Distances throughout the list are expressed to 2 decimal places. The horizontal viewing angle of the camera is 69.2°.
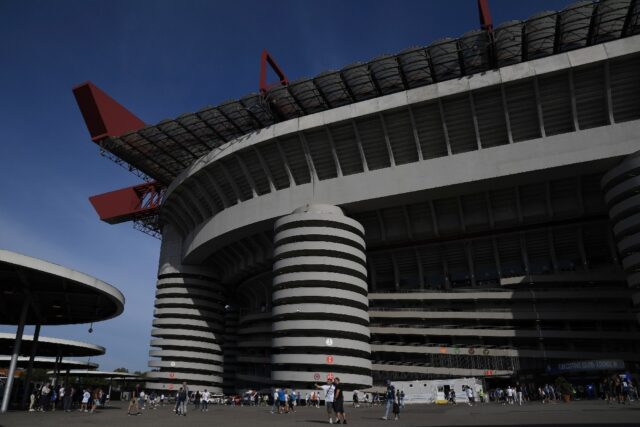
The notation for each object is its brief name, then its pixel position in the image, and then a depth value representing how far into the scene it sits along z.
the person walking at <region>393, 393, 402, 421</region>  20.63
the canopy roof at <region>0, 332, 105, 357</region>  42.11
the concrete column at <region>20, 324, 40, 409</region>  30.33
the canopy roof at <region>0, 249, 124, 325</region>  22.01
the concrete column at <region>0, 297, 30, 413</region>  23.78
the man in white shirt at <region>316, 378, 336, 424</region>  18.61
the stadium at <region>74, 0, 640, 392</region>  37.97
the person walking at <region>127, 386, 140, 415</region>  27.21
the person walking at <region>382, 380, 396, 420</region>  20.02
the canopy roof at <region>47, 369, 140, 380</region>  78.12
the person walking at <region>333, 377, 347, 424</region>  17.47
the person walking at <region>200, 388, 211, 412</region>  32.28
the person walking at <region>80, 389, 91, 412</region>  26.27
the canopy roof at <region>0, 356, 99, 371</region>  59.96
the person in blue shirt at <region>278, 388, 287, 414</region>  27.50
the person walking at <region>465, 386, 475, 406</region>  34.62
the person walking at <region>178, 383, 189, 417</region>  27.08
